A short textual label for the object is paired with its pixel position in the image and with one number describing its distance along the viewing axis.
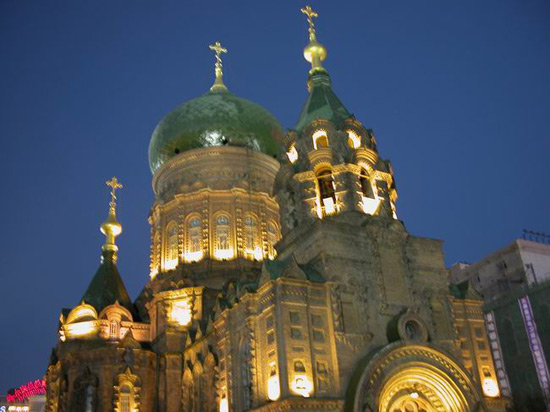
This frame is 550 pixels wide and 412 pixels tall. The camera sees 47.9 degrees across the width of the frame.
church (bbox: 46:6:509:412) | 21.42
